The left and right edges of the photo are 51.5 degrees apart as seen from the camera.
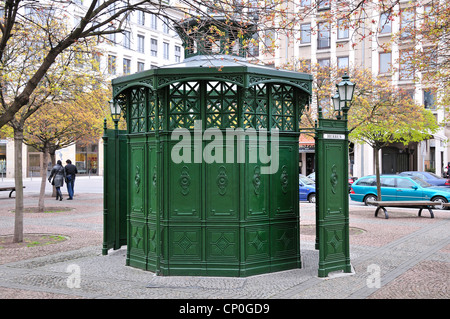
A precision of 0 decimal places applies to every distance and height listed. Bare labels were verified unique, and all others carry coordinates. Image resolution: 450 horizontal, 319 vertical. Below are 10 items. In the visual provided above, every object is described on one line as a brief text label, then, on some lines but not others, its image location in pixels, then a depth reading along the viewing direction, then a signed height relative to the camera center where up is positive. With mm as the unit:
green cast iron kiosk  7543 -266
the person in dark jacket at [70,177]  23562 -948
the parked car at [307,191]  22781 -1665
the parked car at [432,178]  26297 -1240
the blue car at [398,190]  19656 -1438
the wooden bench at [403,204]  16372 -1658
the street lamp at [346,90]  10359 +1497
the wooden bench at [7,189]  23384 -1529
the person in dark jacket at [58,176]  22484 -866
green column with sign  7578 -642
